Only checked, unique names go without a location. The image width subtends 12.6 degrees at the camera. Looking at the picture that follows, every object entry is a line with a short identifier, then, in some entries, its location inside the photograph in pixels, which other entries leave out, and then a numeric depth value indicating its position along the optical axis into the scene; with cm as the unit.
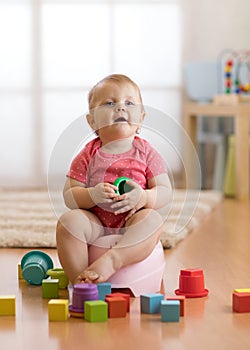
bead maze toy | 487
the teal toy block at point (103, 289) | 250
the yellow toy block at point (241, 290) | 249
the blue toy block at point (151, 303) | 243
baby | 258
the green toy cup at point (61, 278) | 268
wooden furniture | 470
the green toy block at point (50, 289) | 260
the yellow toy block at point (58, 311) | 238
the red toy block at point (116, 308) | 240
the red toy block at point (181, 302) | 242
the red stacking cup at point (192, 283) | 262
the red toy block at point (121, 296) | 244
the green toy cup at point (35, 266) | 273
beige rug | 332
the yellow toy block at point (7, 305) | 244
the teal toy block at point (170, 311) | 237
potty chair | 261
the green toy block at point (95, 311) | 236
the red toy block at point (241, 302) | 245
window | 524
